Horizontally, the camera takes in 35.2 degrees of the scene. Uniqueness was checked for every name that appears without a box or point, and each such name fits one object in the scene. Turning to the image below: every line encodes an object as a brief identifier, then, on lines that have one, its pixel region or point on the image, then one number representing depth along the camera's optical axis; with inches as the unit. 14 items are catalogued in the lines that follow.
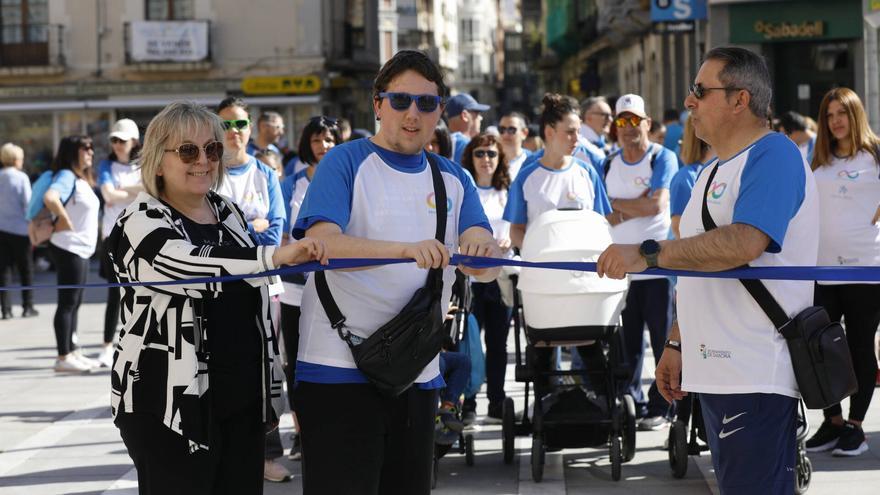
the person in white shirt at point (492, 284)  365.4
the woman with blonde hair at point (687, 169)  314.3
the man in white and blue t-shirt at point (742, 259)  161.6
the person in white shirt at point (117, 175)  449.1
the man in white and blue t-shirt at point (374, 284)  173.2
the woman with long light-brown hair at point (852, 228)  306.8
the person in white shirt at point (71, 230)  463.5
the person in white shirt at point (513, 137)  451.8
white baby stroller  283.7
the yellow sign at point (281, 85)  1451.8
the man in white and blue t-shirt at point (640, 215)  344.2
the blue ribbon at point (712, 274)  163.5
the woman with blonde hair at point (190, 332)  167.3
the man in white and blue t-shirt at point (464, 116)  463.5
